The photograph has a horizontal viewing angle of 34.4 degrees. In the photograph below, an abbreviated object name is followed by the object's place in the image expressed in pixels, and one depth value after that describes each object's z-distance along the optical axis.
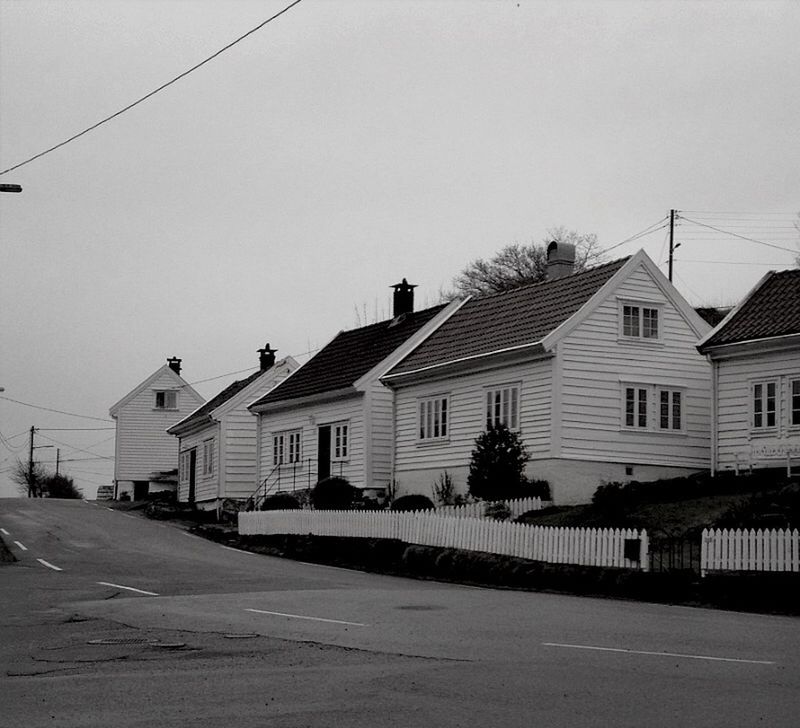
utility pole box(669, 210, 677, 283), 74.44
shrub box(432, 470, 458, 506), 37.91
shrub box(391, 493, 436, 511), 35.84
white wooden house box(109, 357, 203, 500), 80.19
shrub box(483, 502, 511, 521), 31.78
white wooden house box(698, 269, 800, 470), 32.75
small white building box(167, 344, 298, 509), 55.34
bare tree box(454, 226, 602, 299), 78.12
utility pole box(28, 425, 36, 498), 112.69
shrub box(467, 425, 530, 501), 33.12
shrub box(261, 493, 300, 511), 43.03
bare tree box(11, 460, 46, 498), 142.88
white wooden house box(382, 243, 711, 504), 34.69
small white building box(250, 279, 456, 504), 42.81
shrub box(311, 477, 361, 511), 39.66
